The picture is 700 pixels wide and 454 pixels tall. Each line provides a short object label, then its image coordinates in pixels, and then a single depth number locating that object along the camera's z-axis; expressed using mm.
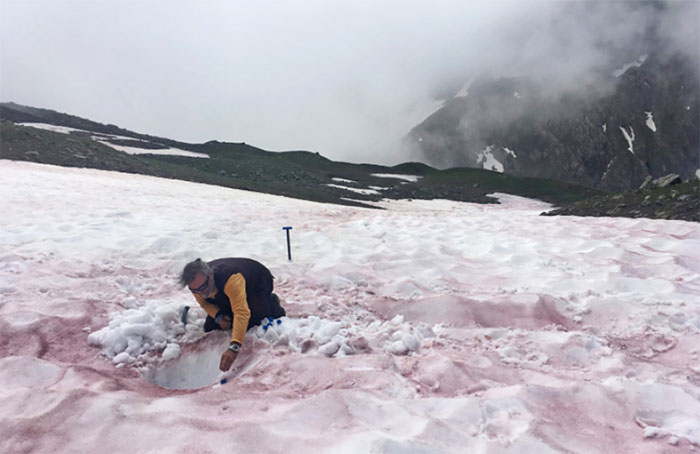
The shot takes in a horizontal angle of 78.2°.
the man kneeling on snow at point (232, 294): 4355
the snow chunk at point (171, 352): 4677
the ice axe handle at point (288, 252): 8619
